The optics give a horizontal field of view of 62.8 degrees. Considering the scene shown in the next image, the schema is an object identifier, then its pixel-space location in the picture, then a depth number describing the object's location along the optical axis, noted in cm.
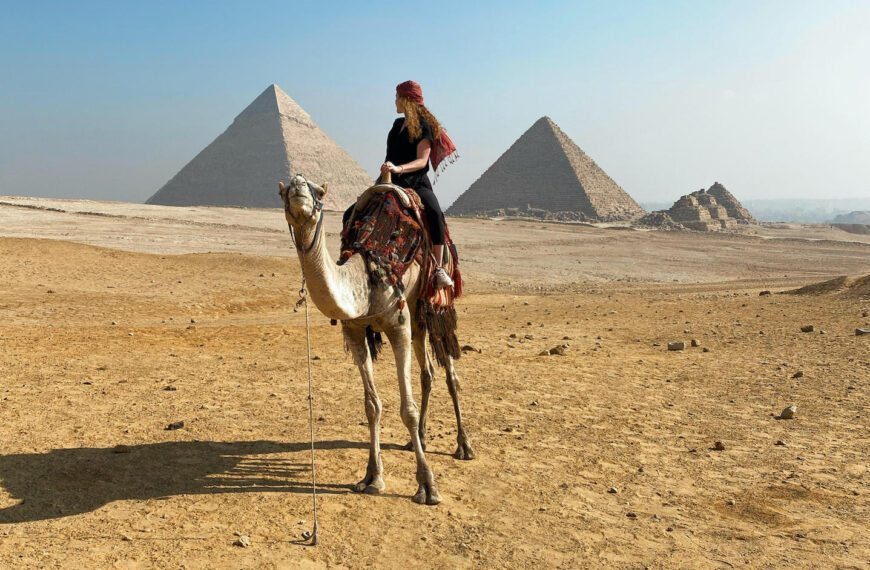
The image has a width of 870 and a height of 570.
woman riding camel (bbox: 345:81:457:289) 536
